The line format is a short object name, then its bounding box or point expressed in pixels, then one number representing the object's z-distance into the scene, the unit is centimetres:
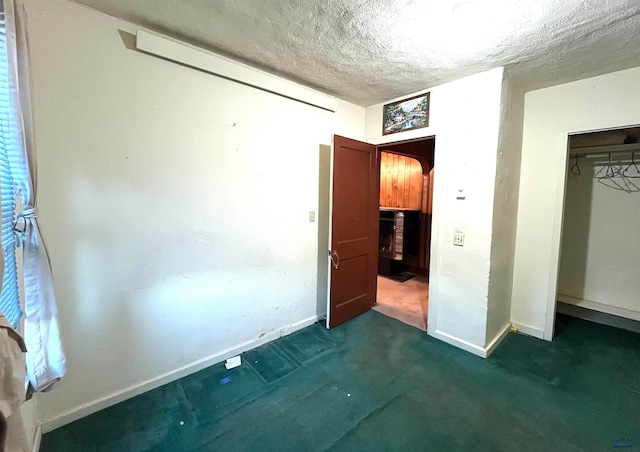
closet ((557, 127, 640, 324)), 278
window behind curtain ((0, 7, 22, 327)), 105
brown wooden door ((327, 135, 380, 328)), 273
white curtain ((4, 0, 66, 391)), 111
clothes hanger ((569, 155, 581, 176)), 307
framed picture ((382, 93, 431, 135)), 261
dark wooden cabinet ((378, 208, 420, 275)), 450
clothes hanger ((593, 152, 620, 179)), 286
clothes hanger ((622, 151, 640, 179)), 274
